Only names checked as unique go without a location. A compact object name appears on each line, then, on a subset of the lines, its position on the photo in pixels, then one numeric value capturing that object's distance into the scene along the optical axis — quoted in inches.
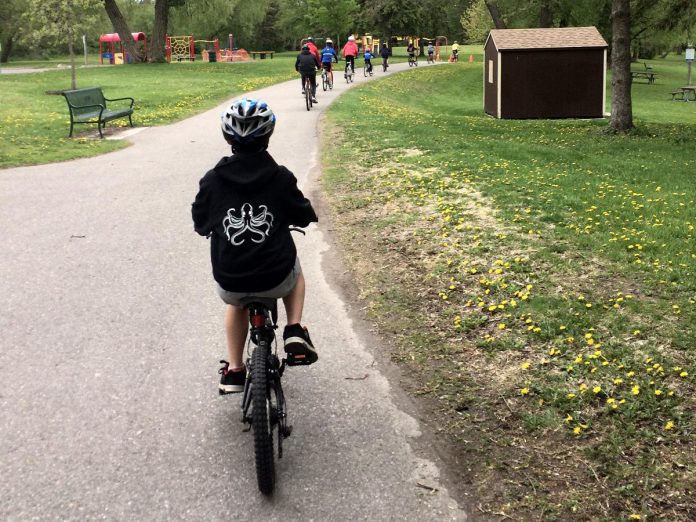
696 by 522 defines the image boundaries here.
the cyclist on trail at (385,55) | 1802.9
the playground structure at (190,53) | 2271.5
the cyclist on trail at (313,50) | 826.5
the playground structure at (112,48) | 2222.1
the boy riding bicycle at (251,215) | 144.8
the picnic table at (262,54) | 2482.9
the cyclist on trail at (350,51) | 1262.3
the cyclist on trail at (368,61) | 1546.5
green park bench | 633.0
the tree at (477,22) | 2952.8
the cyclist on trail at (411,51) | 2018.9
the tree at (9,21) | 2350.9
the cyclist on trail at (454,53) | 2406.5
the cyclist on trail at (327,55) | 1046.4
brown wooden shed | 1016.9
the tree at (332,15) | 2236.7
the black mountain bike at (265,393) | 131.3
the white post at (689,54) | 1599.4
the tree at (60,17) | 964.0
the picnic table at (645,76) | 2078.2
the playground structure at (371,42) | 2435.5
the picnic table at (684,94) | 1628.9
